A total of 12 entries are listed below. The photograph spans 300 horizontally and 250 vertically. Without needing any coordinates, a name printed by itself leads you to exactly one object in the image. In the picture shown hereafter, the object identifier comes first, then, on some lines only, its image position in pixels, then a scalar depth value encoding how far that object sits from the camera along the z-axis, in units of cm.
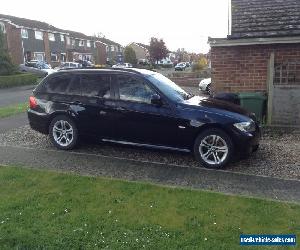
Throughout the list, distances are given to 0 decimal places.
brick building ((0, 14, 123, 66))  4191
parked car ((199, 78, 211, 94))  1752
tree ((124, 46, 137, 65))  5716
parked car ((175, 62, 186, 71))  5330
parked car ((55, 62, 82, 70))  3559
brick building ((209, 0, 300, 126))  907
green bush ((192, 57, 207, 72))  3397
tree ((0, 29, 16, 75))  2827
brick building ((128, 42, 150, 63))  8450
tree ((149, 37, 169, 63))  6125
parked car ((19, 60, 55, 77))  3334
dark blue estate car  603
